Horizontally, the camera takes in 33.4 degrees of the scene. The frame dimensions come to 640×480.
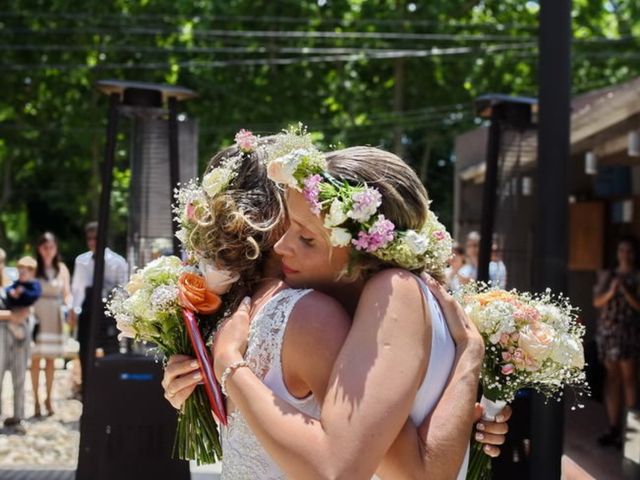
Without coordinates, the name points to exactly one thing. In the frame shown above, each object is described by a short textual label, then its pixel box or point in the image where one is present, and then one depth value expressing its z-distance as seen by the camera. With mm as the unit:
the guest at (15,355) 10062
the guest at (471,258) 10781
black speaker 6531
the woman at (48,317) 11328
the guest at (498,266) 7031
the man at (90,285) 6812
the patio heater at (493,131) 6723
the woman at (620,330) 9266
